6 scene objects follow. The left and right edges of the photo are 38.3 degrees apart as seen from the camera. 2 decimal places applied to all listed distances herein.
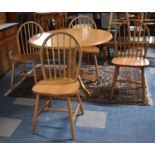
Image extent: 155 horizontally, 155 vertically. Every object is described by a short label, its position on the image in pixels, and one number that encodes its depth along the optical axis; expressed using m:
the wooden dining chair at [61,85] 1.96
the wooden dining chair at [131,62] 2.57
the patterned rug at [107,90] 2.73
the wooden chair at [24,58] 2.95
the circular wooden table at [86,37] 2.29
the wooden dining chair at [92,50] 3.14
